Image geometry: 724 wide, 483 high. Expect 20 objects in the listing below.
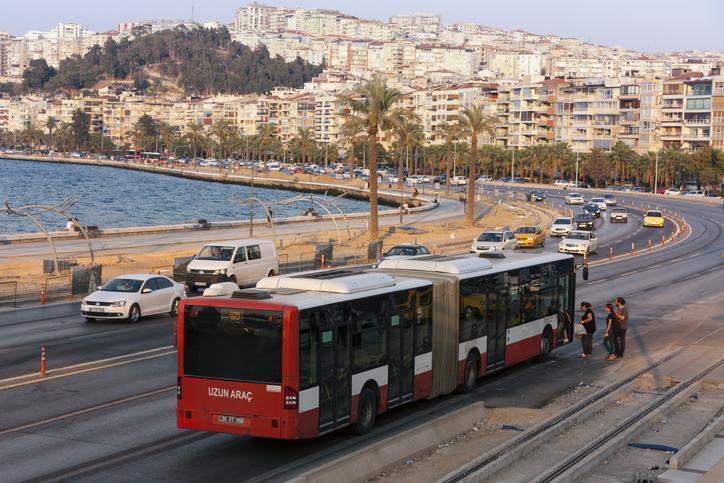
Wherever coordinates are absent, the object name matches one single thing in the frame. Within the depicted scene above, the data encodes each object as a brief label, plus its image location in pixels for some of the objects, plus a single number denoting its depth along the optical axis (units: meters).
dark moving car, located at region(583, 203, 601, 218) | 99.00
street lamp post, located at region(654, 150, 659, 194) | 157.50
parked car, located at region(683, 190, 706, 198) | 143.02
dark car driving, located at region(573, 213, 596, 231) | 76.00
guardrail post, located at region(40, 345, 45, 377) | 22.66
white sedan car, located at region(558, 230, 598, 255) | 59.31
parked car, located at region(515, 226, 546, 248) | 63.12
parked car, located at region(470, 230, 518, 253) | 55.19
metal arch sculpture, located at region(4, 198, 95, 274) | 41.46
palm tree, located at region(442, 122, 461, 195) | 100.31
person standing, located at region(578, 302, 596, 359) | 26.44
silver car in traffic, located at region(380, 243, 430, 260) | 43.91
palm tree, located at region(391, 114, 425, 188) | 64.56
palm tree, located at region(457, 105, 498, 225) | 87.31
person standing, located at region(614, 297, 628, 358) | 26.09
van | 38.91
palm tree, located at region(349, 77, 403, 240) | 63.12
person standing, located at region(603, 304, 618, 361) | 26.30
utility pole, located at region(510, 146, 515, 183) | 188.57
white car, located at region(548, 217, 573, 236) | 73.12
